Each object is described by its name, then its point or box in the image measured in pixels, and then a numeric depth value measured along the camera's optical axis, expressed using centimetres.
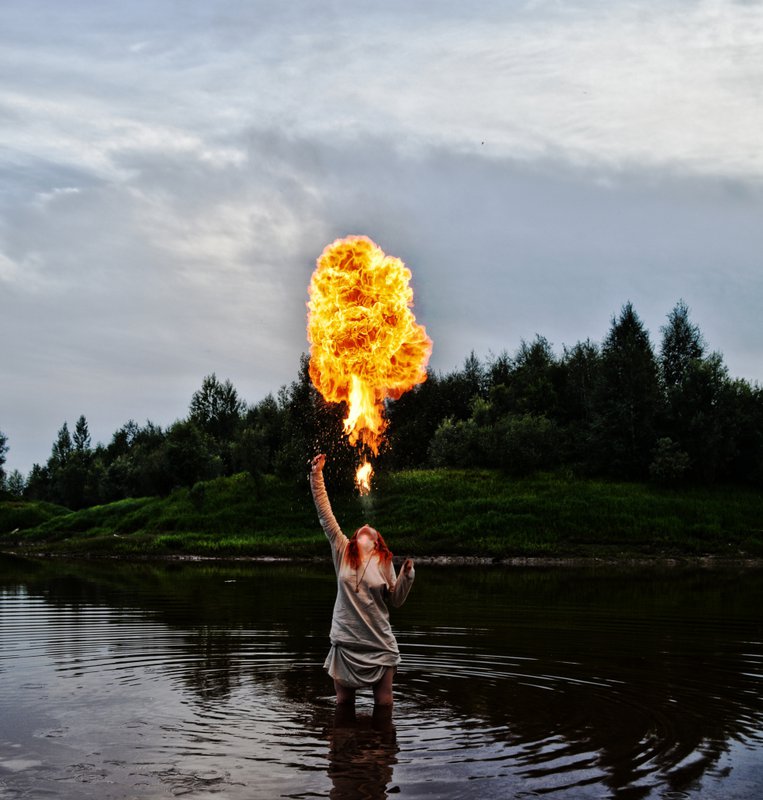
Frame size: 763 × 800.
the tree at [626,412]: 7544
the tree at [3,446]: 13462
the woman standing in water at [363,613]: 1268
